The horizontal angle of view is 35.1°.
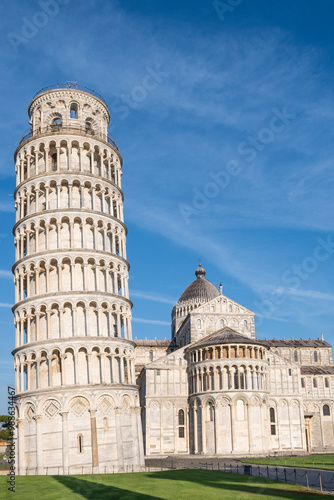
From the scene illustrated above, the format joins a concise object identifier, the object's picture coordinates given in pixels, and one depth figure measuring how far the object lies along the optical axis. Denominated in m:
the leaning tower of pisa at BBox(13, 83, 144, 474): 48.31
